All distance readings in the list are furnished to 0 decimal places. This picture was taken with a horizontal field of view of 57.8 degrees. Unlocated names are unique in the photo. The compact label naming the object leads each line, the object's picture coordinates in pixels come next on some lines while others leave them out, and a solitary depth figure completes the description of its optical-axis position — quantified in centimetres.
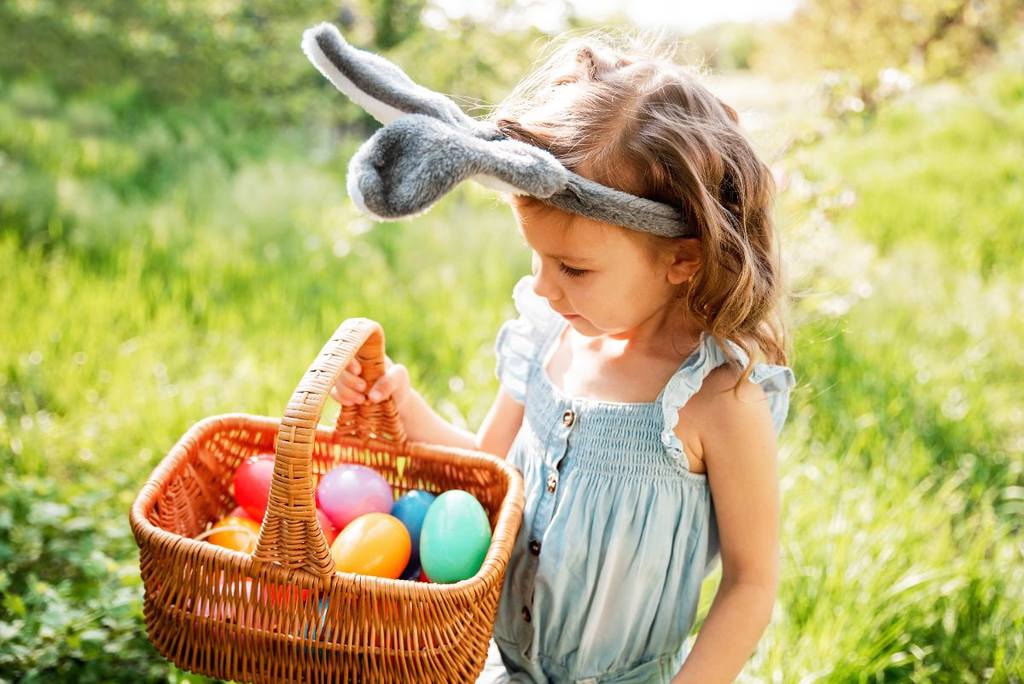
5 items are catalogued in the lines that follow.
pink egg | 174
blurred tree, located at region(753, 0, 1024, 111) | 541
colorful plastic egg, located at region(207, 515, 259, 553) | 168
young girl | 141
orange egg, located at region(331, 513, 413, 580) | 159
